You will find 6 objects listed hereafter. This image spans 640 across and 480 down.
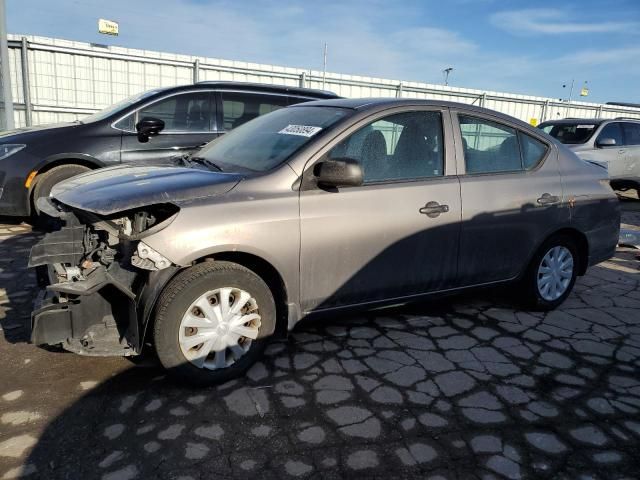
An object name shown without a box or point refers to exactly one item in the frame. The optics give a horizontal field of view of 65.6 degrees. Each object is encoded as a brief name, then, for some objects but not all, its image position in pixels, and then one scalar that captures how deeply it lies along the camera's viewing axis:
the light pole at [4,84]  8.04
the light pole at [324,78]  12.12
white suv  10.13
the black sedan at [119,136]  5.70
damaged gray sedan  2.64
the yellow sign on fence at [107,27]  10.30
